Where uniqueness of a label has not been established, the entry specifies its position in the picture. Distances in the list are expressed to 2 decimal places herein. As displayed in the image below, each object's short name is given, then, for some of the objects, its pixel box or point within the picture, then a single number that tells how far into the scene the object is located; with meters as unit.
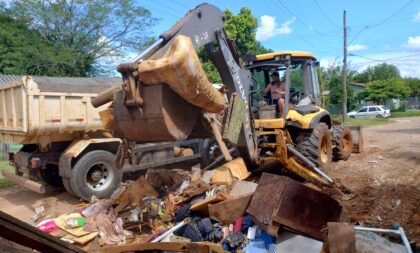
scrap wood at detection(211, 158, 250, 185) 6.22
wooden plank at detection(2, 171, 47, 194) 7.08
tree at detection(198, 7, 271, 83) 25.77
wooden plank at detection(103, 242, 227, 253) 4.05
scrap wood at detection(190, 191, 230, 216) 5.12
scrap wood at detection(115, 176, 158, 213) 5.83
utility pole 25.55
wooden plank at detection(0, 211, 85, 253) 2.25
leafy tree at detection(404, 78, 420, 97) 53.19
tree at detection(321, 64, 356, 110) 37.19
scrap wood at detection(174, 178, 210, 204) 5.60
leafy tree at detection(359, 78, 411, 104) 44.84
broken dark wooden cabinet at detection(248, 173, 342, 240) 4.30
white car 35.19
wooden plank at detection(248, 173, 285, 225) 4.40
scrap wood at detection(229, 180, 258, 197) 5.64
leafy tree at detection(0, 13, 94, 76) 21.60
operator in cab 7.24
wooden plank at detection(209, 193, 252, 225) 4.95
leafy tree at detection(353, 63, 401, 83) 62.88
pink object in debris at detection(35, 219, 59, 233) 5.06
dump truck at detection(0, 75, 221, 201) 6.88
